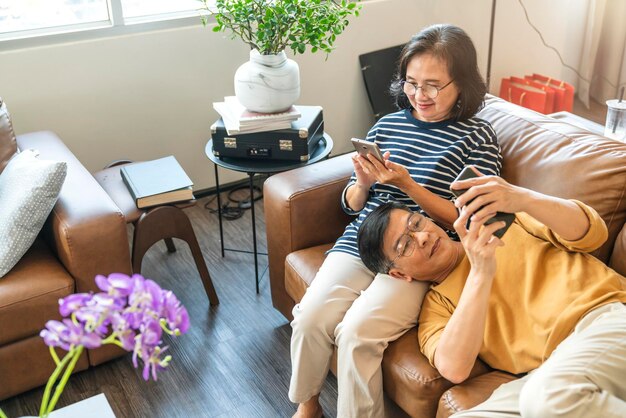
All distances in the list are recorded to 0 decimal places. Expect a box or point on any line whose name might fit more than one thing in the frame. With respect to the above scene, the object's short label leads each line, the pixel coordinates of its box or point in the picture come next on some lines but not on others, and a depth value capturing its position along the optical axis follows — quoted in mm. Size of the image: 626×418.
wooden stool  2369
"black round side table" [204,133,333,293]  2416
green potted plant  2330
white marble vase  2406
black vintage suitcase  2438
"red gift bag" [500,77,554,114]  3805
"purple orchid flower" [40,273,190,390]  974
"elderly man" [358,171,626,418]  1441
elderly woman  1772
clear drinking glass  2436
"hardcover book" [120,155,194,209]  2379
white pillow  2055
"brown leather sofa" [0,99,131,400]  2002
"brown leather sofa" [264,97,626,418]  1668
